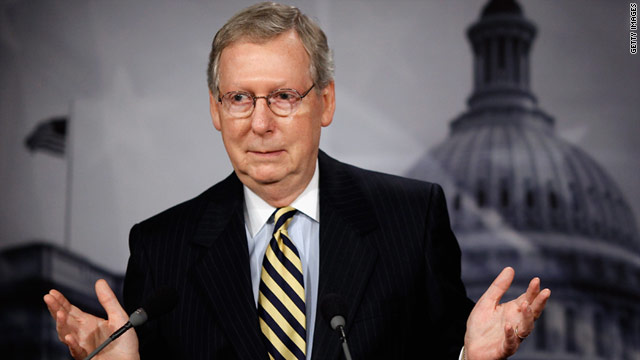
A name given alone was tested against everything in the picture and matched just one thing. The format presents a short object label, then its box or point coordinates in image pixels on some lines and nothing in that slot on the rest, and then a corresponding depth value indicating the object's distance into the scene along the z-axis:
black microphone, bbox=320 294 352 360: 4.55
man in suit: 4.70
